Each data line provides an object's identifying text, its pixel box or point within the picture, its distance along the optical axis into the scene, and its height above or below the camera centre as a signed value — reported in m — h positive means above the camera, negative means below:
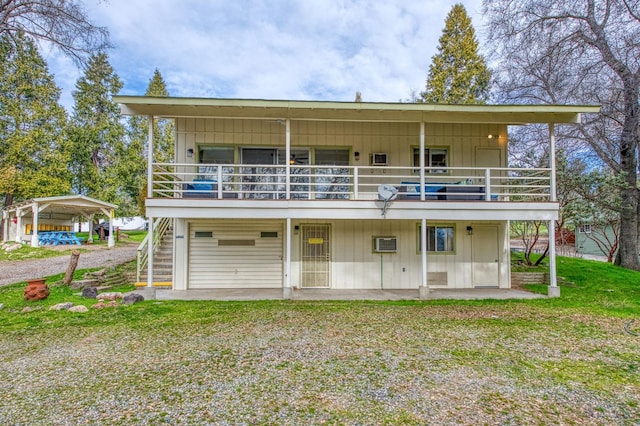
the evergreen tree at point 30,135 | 21.50 +6.22
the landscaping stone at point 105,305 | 7.13 -1.74
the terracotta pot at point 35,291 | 7.60 -1.52
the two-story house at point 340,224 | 9.70 +0.09
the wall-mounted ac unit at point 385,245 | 9.70 -0.52
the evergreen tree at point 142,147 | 26.66 +6.76
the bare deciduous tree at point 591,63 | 10.73 +5.77
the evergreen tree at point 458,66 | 23.31 +11.71
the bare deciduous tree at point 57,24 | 9.19 +5.88
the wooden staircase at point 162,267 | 9.64 -1.26
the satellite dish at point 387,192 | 8.00 +0.86
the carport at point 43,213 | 18.36 +0.84
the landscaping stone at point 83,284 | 9.00 -1.61
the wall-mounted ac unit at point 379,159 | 9.96 +2.09
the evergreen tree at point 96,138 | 25.95 +7.09
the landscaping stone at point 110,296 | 7.81 -1.68
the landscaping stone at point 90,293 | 7.91 -1.62
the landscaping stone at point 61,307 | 6.99 -1.74
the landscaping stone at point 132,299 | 7.52 -1.69
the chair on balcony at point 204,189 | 8.82 +1.04
